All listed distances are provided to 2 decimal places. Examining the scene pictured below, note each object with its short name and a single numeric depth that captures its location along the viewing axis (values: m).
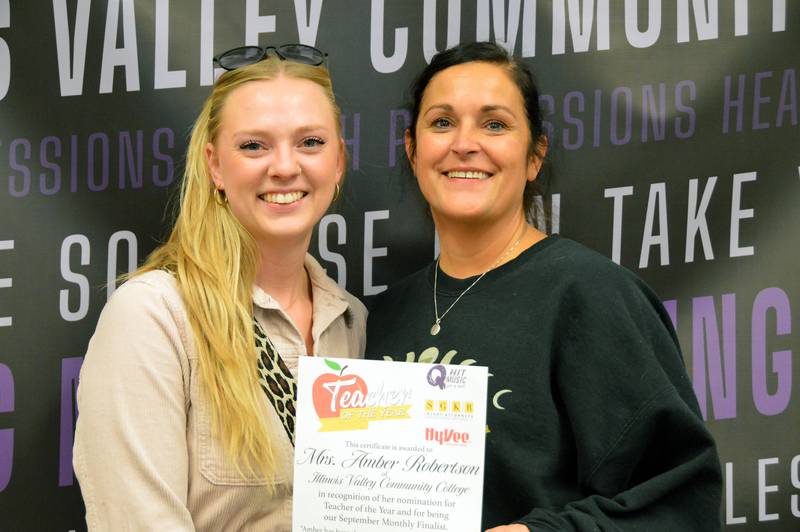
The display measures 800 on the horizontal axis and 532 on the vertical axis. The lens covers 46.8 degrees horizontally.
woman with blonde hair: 1.87
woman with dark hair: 1.87
